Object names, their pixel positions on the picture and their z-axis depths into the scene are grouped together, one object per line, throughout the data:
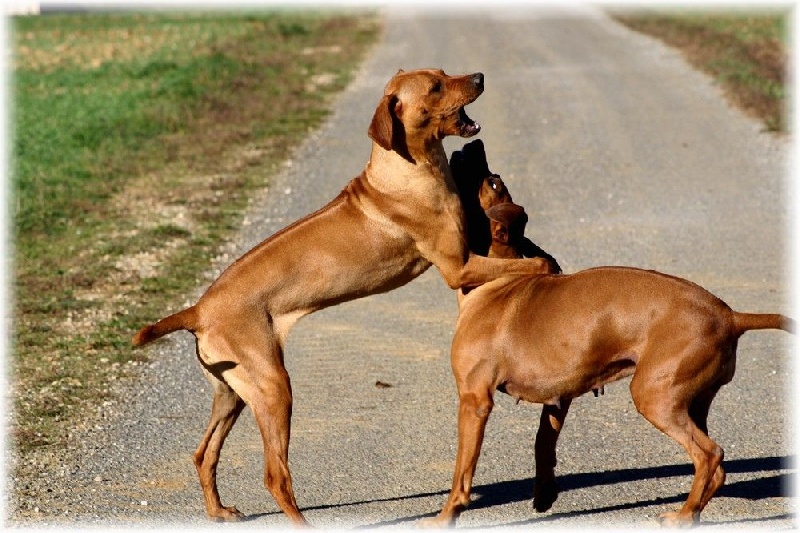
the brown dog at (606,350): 11.75
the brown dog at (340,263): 12.70
